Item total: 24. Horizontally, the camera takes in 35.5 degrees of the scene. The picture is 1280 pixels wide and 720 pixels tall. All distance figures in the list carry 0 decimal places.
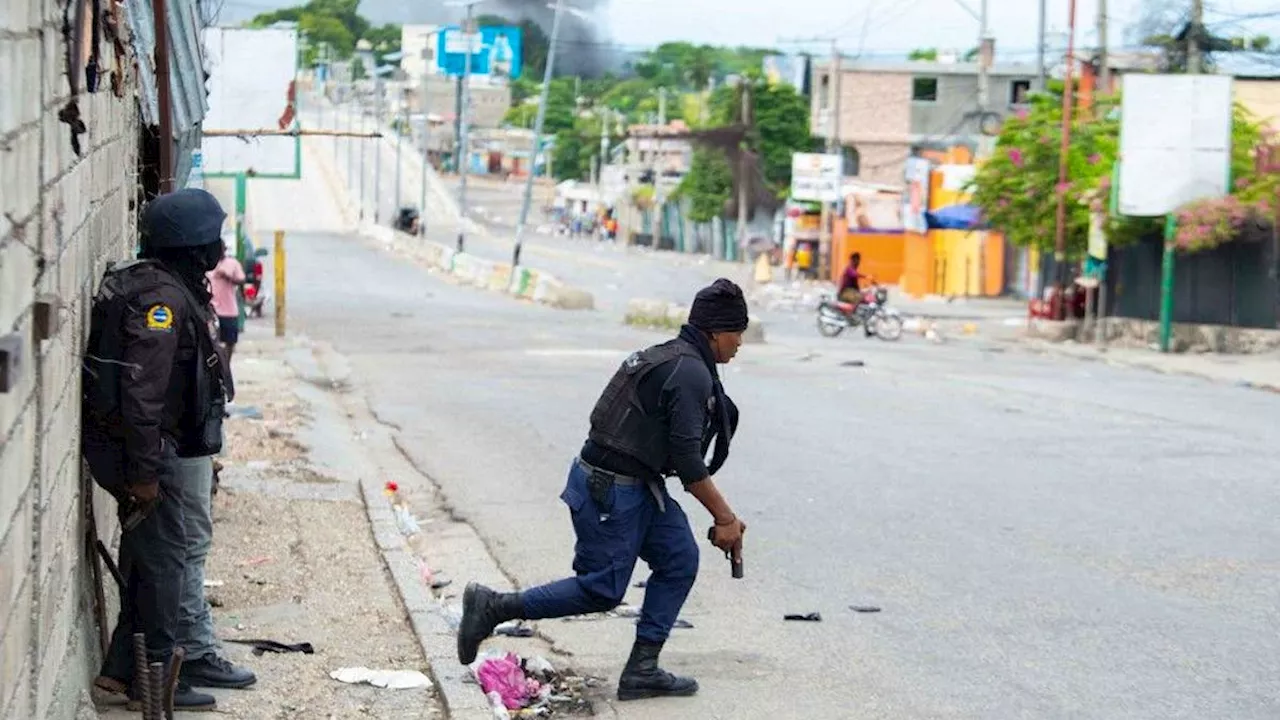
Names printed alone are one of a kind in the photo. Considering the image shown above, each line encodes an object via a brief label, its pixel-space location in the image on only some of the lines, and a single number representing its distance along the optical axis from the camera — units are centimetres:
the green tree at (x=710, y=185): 10269
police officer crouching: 755
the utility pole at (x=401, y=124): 9861
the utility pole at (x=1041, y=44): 5550
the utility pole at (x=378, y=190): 9019
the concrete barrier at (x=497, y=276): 4866
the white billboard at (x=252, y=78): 2236
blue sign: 7575
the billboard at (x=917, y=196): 6631
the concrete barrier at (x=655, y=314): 3697
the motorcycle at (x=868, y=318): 3781
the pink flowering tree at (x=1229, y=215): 3419
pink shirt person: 1911
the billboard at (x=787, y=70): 10369
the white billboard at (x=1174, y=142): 3516
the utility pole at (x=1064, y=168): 3894
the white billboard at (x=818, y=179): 7181
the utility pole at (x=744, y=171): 8594
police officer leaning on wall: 649
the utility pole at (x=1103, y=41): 4034
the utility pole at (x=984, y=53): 6319
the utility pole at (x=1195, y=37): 3809
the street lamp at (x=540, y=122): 5716
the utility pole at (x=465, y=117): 6740
